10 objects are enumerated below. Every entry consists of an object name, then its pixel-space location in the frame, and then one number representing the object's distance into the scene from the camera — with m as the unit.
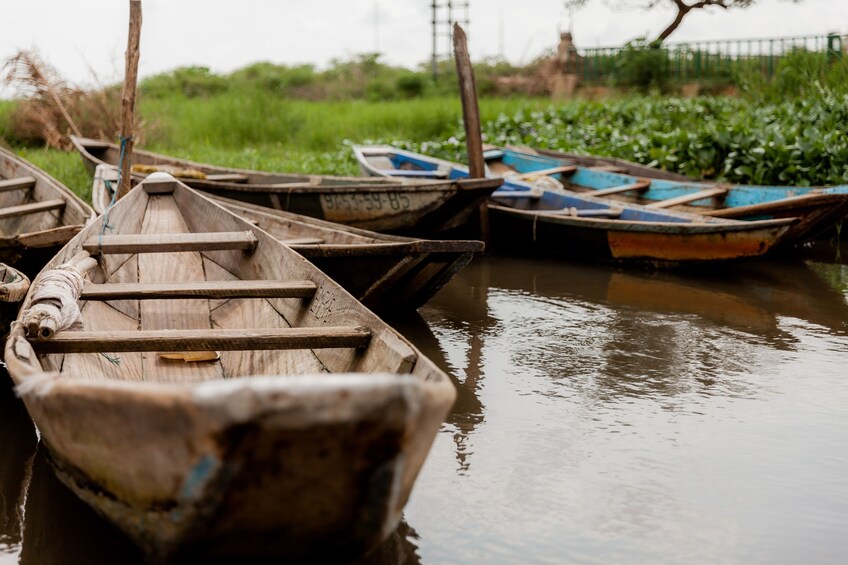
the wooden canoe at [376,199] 6.43
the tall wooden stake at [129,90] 5.99
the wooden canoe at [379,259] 4.76
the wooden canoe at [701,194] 6.60
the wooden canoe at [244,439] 1.79
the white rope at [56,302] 2.90
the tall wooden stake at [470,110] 7.71
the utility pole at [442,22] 24.75
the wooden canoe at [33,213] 4.62
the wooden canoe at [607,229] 6.48
